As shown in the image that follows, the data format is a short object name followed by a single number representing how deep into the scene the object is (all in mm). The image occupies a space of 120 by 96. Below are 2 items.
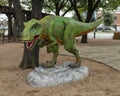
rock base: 3572
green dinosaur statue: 3635
